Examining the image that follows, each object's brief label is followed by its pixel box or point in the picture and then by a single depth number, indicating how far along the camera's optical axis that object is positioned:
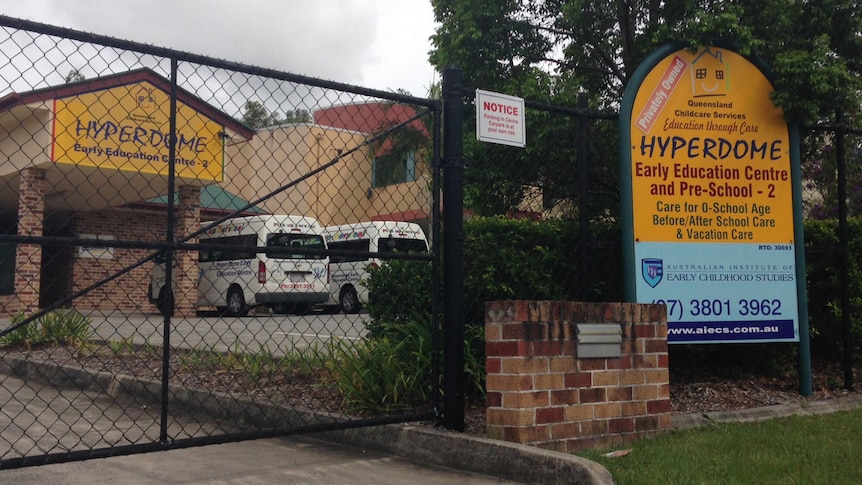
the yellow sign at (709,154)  6.30
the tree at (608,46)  6.76
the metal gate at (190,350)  4.27
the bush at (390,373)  5.61
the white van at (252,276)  16.41
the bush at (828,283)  7.32
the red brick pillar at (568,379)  4.83
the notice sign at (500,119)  5.31
